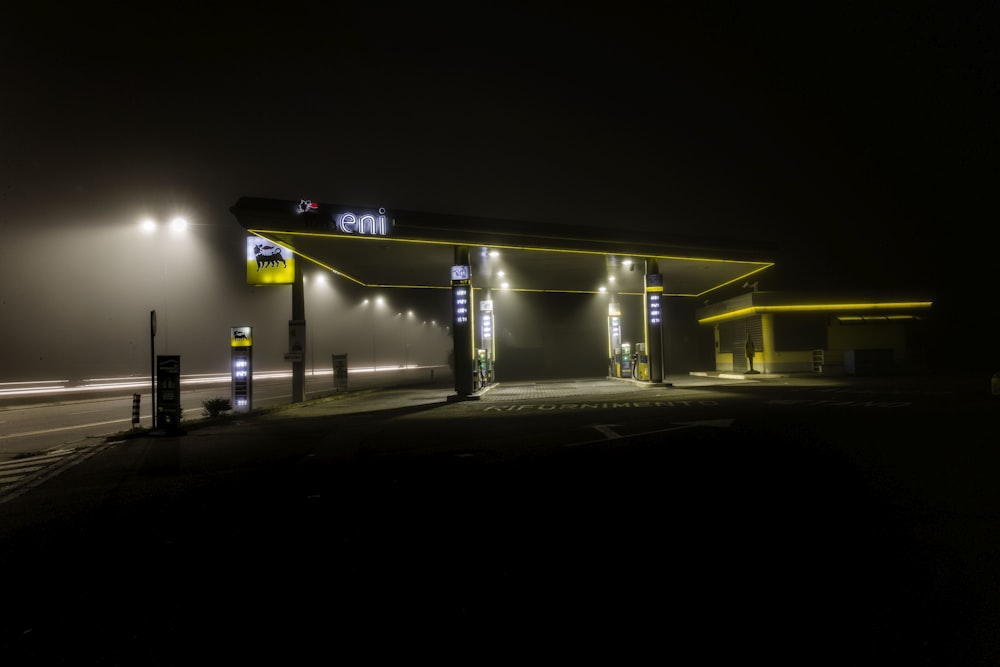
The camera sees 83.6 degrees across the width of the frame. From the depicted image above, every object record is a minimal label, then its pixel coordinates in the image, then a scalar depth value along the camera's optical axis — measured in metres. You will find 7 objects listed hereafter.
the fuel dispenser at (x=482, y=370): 29.29
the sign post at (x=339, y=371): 29.84
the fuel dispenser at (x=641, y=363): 35.50
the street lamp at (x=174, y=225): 20.23
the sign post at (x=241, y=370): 19.95
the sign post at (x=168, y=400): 14.98
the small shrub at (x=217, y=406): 18.59
